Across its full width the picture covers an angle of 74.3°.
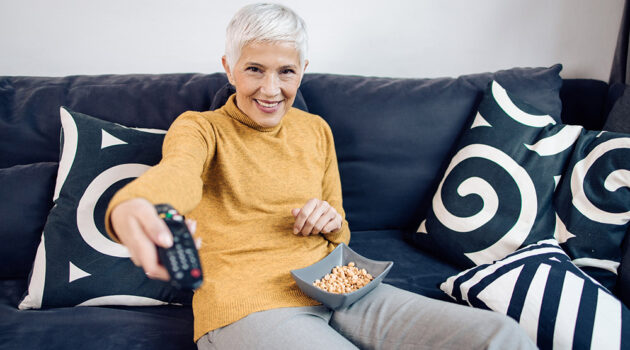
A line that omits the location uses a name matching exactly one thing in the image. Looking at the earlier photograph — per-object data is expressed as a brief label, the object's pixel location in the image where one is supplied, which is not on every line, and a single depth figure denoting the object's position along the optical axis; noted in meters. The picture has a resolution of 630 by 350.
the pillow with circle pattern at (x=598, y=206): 1.20
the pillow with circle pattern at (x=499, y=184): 1.31
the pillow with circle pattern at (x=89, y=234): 1.16
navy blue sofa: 1.29
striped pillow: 0.94
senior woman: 0.87
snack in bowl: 1.01
